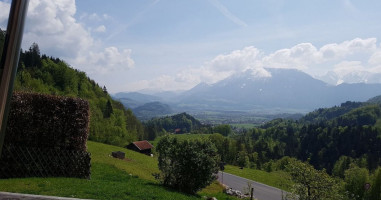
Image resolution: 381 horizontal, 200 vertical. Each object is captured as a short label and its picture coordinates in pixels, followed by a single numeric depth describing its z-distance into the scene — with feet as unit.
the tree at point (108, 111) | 163.57
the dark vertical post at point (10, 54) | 6.02
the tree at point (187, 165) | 41.73
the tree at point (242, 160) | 205.36
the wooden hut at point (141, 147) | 154.79
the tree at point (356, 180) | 131.44
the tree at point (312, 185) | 46.04
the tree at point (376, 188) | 117.39
